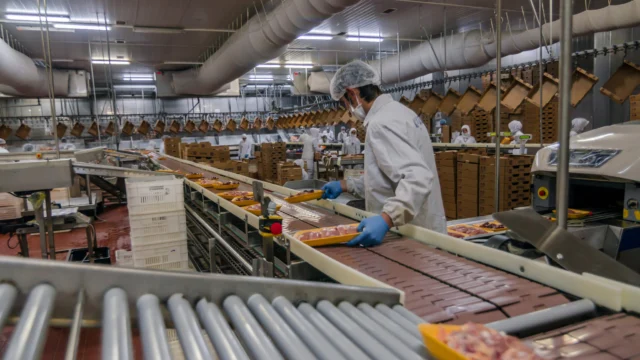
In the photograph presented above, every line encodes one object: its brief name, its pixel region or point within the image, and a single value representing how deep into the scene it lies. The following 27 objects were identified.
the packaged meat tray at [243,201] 2.96
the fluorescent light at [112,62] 11.77
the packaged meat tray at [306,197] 2.64
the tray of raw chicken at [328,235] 1.72
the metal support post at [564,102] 1.10
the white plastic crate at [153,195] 3.79
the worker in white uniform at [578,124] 7.38
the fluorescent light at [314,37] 9.59
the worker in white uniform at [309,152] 11.53
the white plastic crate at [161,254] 3.91
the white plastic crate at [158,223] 3.86
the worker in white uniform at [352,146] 11.92
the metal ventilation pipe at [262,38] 5.41
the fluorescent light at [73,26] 8.00
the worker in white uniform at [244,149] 15.67
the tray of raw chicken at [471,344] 0.75
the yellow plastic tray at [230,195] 3.24
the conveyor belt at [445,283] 1.08
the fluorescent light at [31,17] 7.50
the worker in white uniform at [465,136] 8.98
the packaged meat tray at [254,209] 2.49
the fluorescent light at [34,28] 7.82
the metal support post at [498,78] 1.87
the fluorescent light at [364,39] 10.43
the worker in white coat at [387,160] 1.83
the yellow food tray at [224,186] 3.97
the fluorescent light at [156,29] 7.88
